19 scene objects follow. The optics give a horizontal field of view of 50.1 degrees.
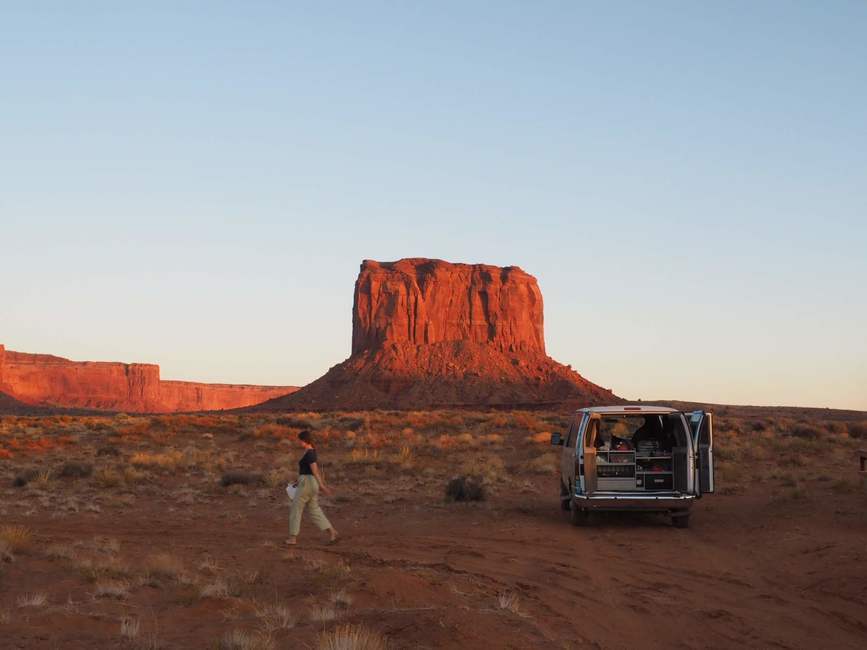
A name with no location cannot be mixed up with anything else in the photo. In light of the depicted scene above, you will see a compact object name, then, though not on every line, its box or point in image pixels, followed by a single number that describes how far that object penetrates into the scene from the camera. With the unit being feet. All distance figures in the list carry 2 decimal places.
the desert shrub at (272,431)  125.18
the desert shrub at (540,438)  116.98
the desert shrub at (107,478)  72.54
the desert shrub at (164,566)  35.06
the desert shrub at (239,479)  73.31
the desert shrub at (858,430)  134.62
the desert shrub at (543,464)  87.30
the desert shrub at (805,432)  126.21
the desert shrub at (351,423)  152.21
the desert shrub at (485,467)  78.79
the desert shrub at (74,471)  76.89
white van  49.37
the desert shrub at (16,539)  39.73
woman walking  43.04
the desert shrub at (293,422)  153.50
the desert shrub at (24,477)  72.49
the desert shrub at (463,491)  65.10
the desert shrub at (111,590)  31.45
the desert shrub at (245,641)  22.83
